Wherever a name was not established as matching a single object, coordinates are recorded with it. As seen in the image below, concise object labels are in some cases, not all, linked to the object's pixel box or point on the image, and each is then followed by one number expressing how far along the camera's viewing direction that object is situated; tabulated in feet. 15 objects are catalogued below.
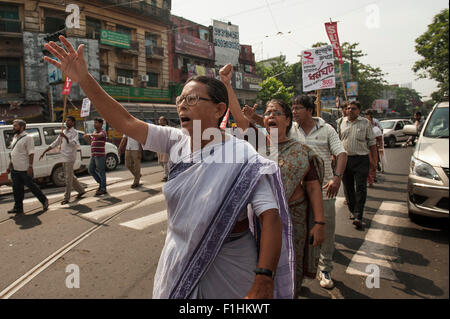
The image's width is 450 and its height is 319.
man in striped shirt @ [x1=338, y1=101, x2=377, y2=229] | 14.80
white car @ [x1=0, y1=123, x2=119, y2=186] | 26.00
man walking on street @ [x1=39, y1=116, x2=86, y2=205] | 21.74
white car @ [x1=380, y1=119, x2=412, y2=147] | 53.01
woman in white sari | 4.38
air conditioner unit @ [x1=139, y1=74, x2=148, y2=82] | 82.53
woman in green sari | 6.95
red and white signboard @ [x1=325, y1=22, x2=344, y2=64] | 31.50
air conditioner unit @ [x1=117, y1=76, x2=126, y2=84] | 77.13
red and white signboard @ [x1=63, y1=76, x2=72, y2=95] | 29.22
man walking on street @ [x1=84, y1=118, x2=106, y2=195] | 24.12
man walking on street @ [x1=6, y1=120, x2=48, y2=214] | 19.04
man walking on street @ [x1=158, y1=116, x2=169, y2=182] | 27.95
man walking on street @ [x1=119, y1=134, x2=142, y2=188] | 26.68
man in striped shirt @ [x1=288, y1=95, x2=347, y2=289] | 9.72
